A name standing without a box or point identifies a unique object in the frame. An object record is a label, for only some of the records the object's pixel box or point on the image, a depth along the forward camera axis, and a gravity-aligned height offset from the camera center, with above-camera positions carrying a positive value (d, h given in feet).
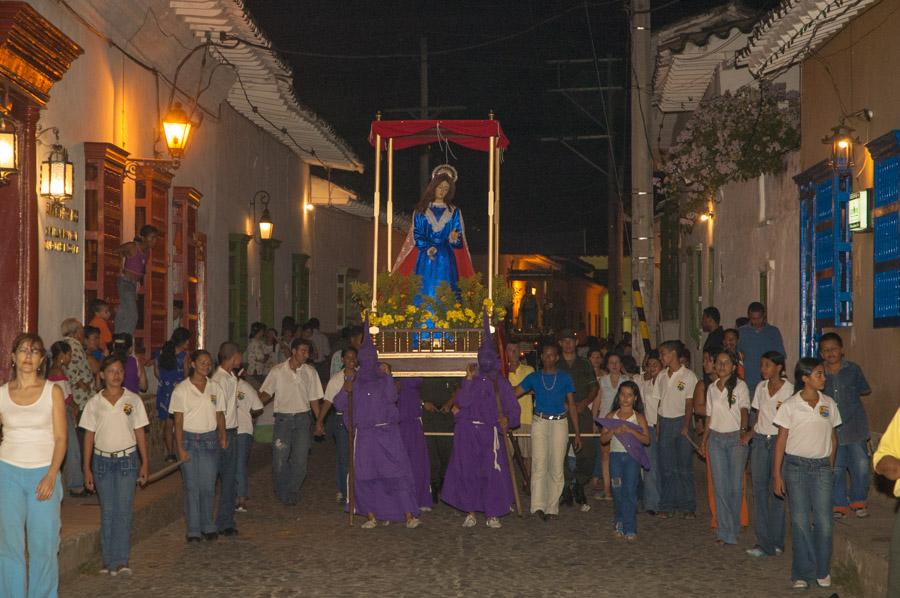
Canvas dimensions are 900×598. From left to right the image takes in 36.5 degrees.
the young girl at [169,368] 52.49 -2.82
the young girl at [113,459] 34.32 -4.14
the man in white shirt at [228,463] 40.88 -5.04
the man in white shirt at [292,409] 48.24 -4.06
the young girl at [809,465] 32.07 -4.04
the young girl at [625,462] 40.14 -5.00
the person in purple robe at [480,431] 44.32 -4.48
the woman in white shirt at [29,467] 27.35 -3.44
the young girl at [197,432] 38.96 -3.93
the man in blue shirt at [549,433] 44.65 -4.57
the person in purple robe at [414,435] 47.67 -4.93
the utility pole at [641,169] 60.54 +5.60
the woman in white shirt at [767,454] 35.86 -4.26
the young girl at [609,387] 49.88 -3.40
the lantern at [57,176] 41.75 +3.69
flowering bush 60.80 +7.27
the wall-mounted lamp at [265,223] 80.38 +4.25
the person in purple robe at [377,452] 43.04 -4.99
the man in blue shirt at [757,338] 48.52 -1.55
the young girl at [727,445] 38.78 -4.30
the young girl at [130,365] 45.44 -2.38
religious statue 50.80 +2.08
